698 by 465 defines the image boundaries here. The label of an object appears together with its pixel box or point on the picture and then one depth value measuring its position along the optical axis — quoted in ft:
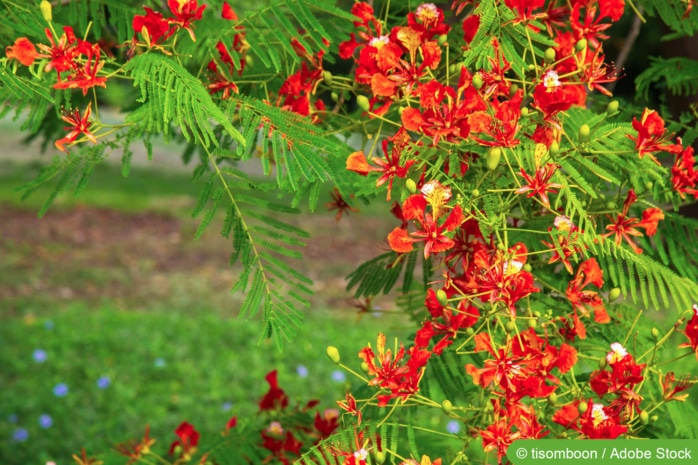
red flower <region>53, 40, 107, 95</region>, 8.76
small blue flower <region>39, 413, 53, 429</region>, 22.04
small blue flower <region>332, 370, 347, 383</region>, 25.35
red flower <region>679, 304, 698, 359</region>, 8.80
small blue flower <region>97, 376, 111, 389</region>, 24.43
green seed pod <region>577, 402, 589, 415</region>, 8.56
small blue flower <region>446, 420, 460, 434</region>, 21.47
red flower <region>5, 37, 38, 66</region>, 8.84
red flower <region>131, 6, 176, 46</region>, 8.90
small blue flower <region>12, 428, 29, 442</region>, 21.39
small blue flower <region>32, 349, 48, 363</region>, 26.06
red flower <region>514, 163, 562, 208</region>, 8.48
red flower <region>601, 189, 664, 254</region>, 9.06
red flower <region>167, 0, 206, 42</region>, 8.99
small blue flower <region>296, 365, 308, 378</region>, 25.81
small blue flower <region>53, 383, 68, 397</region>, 23.87
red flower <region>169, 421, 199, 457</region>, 11.03
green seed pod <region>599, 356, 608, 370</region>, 8.70
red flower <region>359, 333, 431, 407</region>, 8.68
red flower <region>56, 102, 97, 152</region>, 8.81
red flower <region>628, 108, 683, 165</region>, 8.75
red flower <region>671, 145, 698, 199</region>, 9.13
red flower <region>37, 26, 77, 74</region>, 8.82
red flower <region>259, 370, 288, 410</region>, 11.21
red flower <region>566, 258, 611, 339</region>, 8.91
